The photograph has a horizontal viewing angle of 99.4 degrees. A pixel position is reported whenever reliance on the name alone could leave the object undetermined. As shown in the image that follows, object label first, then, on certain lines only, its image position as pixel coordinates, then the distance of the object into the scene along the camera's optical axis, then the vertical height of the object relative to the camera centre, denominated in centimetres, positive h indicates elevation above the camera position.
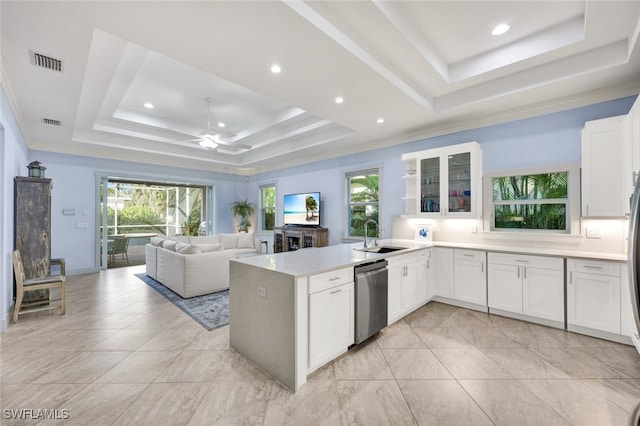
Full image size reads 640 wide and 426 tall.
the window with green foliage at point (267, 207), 823 +21
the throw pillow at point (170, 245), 479 -56
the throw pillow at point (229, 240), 668 -66
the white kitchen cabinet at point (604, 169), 283 +48
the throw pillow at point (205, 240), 620 -61
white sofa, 422 -88
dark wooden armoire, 381 -17
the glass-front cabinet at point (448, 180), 390 +51
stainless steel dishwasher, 260 -86
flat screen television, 656 +12
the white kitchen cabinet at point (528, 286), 308 -87
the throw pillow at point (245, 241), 688 -70
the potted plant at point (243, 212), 844 +5
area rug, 334 -132
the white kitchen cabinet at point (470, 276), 358 -85
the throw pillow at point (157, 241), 540 -56
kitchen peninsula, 206 -81
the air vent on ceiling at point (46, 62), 257 +150
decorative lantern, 408 +67
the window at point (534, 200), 343 +19
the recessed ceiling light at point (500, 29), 265 +183
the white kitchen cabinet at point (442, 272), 387 -85
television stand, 622 -58
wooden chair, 324 -89
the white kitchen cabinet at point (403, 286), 312 -90
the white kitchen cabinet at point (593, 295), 275 -86
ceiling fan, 468 +132
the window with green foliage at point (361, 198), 564 +33
